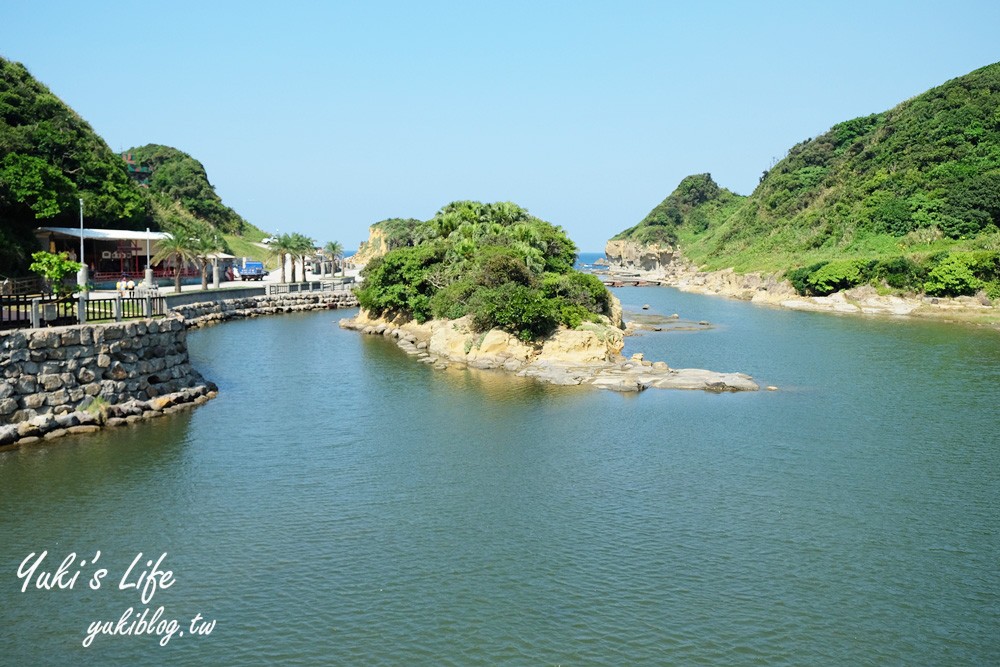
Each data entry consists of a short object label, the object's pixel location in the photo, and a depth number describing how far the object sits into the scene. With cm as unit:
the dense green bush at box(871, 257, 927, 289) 8012
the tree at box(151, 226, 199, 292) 6869
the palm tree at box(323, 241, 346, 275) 11981
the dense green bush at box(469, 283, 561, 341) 4756
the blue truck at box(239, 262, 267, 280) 9931
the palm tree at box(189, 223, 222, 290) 7206
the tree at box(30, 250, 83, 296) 3709
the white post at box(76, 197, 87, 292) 3650
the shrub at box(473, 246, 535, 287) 5322
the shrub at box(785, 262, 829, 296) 9269
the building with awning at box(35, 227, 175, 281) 6825
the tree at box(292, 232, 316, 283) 9344
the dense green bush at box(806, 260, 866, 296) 8612
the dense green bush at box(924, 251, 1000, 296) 7534
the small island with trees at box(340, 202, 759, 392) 4425
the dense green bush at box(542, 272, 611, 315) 5331
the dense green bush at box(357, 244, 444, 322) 6281
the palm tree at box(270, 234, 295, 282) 9266
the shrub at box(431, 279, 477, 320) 5434
